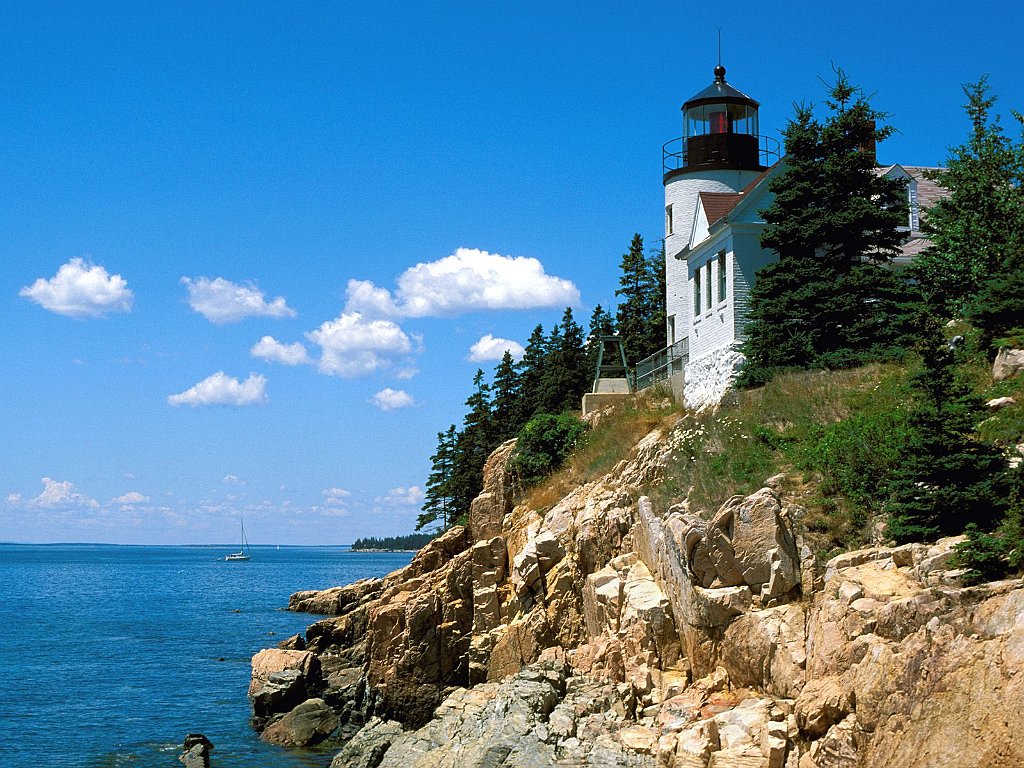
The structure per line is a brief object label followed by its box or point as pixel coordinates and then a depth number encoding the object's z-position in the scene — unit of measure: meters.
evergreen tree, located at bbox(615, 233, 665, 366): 50.34
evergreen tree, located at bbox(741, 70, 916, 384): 26.00
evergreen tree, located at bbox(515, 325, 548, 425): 57.59
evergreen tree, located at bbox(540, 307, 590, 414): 52.81
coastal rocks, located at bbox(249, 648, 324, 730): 27.41
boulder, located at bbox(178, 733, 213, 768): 23.56
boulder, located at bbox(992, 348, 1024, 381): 17.95
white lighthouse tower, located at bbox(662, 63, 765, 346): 35.84
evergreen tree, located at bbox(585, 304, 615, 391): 53.72
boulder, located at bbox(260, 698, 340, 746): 25.27
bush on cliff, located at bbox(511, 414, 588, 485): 32.94
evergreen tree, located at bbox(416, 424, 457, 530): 71.56
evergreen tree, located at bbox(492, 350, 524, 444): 60.88
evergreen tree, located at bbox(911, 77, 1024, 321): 23.94
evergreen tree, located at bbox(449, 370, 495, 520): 59.41
